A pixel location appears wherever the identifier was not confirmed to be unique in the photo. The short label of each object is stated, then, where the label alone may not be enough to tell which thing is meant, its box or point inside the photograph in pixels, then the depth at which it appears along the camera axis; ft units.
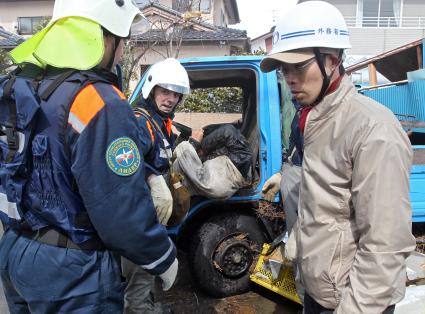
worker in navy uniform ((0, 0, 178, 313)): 4.50
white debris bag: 10.01
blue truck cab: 10.90
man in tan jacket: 4.19
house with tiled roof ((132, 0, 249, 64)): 29.30
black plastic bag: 10.90
